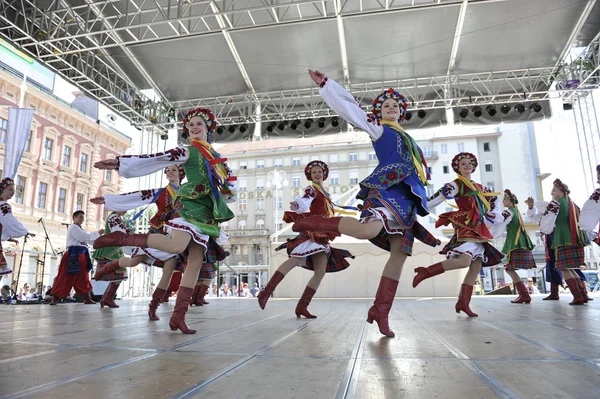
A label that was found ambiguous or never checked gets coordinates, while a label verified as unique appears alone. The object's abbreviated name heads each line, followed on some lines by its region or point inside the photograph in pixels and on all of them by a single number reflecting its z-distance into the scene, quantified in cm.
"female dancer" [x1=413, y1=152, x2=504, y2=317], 361
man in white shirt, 638
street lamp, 2048
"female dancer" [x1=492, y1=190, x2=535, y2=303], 567
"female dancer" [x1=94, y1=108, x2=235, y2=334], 239
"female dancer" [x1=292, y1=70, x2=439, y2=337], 225
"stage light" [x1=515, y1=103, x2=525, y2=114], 1061
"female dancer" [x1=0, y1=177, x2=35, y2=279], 471
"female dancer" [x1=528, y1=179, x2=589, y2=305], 486
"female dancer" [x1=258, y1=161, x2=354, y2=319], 348
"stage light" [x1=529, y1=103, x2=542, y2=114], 1054
